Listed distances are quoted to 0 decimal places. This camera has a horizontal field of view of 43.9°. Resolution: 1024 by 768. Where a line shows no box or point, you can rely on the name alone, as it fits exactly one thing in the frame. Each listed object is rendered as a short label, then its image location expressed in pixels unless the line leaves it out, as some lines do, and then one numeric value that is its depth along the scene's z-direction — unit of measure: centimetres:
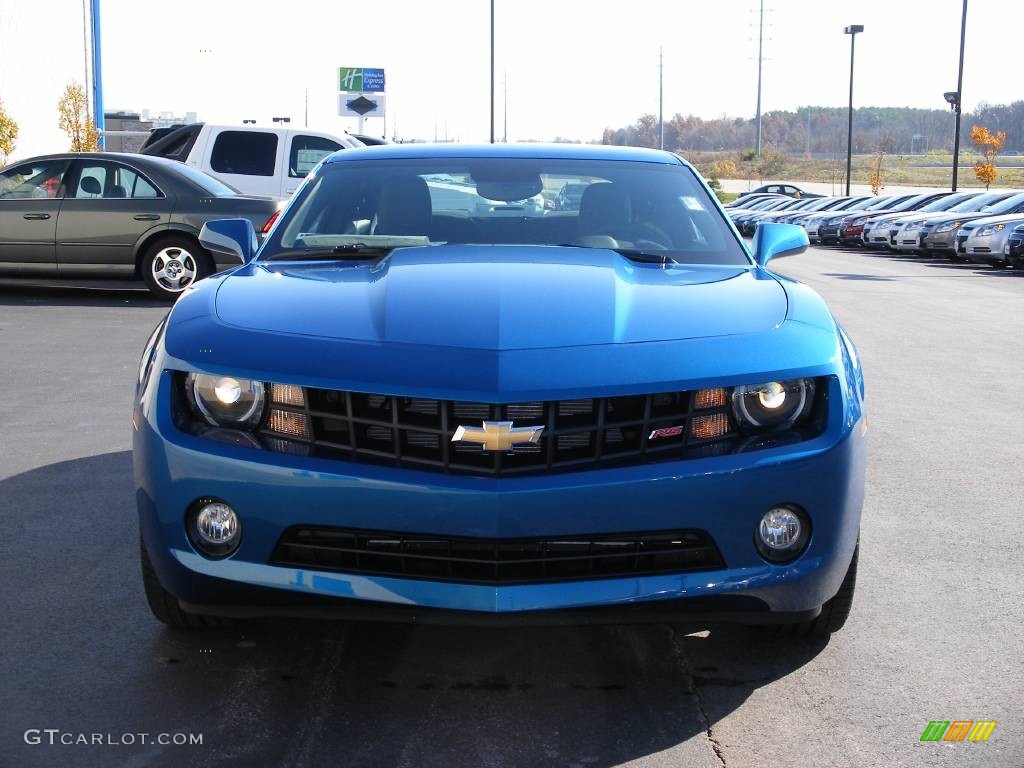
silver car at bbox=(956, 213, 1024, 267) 2300
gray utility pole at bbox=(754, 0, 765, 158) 8775
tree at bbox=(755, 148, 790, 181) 10388
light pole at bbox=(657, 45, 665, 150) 9129
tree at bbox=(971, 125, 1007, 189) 4703
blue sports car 297
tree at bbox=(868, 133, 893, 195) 6282
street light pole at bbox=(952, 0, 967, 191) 4175
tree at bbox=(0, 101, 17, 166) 2400
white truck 1745
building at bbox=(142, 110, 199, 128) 6031
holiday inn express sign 6612
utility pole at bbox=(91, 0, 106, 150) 3572
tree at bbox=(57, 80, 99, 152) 2944
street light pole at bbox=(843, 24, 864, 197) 5767
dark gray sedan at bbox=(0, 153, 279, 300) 1288
